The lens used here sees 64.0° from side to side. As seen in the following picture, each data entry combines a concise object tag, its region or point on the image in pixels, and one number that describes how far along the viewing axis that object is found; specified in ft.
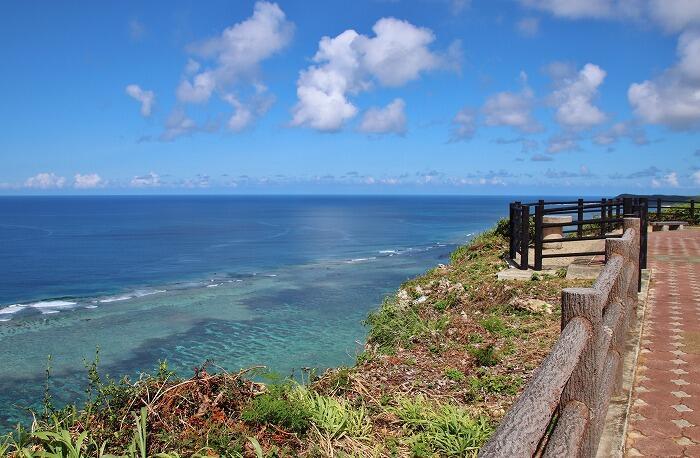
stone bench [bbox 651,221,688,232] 75.41
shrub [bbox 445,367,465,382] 25.18
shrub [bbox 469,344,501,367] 26.22
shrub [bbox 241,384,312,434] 19.93
